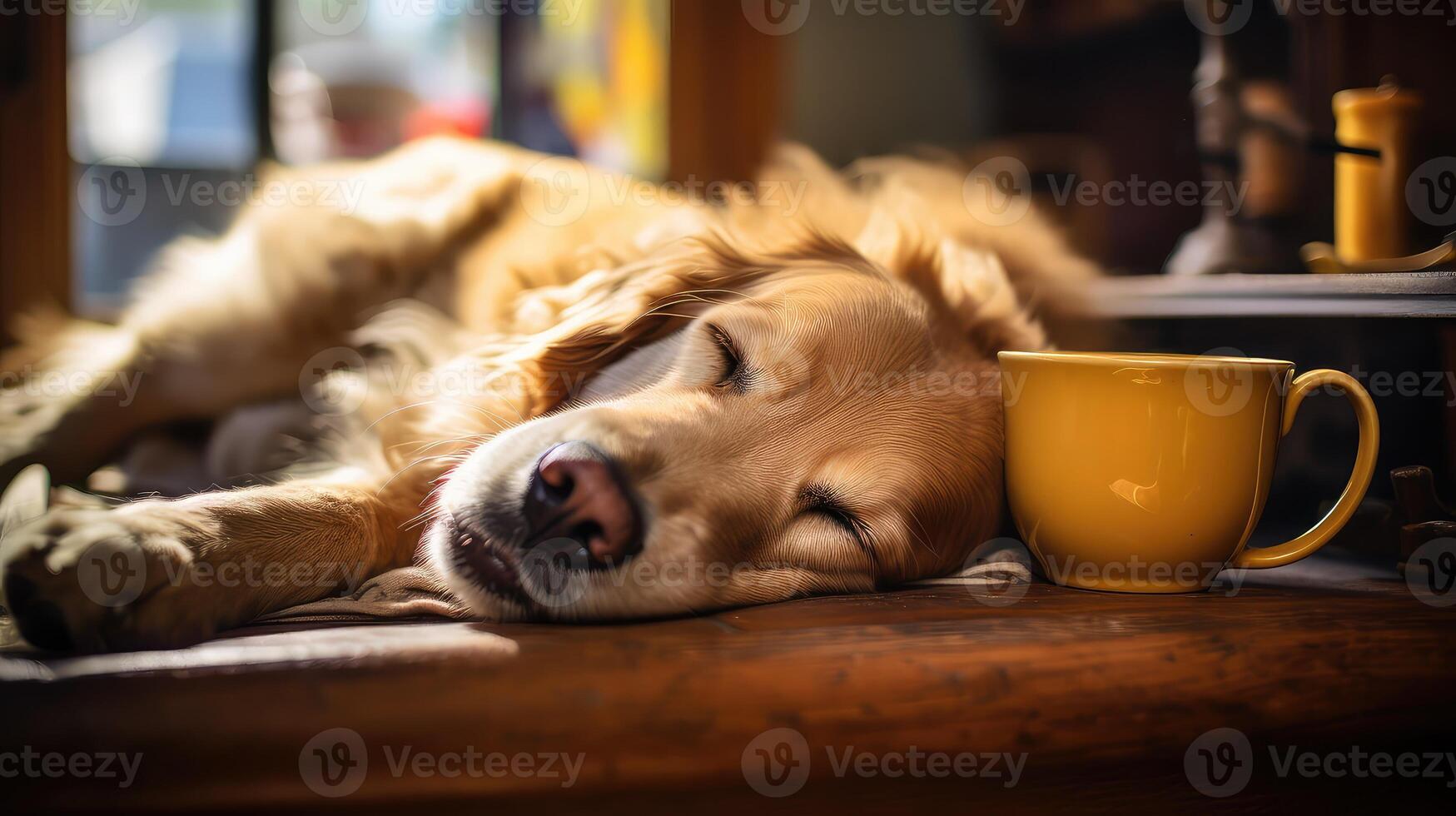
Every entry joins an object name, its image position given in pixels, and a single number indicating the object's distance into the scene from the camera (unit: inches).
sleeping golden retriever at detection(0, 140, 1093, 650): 21.7
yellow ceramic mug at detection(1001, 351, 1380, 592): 21.3
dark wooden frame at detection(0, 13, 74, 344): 53.2
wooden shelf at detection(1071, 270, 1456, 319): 24.0
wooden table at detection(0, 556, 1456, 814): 17.6
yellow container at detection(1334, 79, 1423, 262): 26.4
